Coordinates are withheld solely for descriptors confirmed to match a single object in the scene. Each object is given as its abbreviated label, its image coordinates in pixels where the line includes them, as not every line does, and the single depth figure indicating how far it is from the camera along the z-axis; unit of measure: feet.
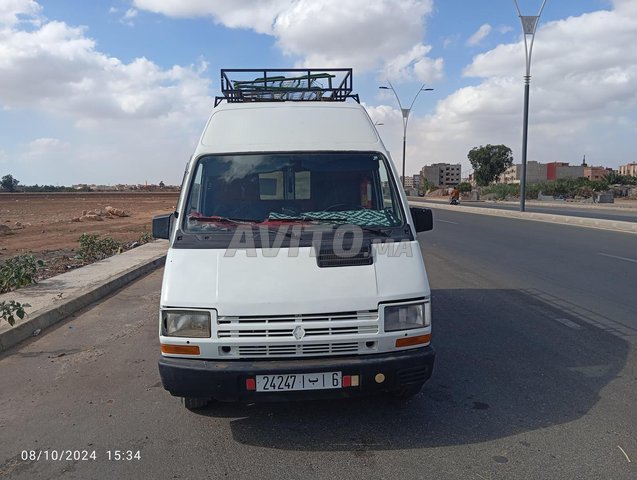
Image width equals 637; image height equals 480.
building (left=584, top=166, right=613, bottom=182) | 414.14
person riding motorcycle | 150.41
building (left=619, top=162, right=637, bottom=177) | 513.21
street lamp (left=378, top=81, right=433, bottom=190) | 137.28
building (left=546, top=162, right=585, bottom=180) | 382.42
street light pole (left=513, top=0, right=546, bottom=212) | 77.69
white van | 11.73
